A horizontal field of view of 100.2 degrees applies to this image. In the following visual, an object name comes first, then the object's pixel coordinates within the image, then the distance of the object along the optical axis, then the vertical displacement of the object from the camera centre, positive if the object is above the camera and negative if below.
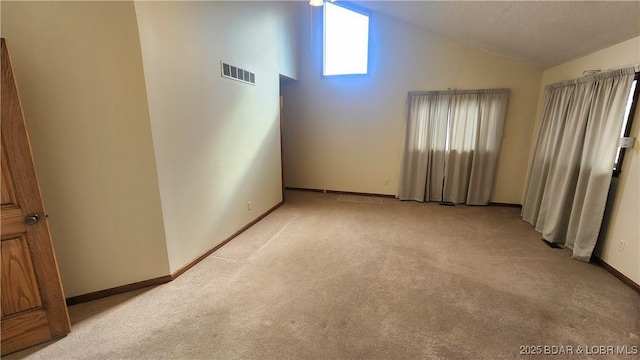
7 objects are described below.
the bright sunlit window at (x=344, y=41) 4.83 +1.69
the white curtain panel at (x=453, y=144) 4.38 -0.17
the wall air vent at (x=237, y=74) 2.99 +0.71
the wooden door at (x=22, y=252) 1.56 -0.73
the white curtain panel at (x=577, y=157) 2.62 -0.25
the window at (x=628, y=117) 2.47 +0.16
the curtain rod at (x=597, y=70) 2.43 +0.66
